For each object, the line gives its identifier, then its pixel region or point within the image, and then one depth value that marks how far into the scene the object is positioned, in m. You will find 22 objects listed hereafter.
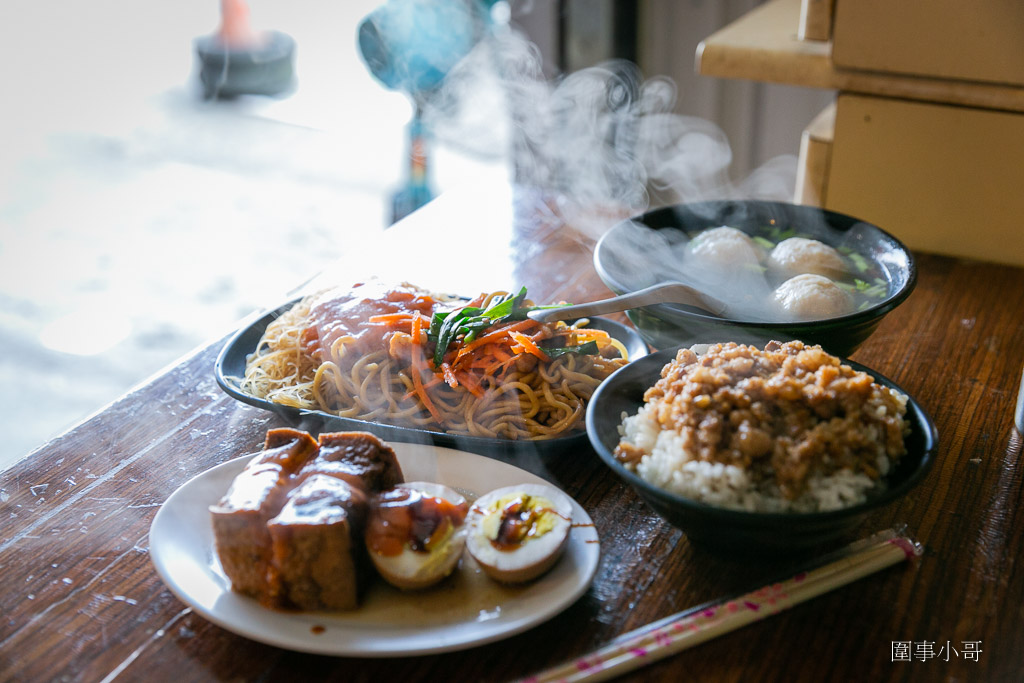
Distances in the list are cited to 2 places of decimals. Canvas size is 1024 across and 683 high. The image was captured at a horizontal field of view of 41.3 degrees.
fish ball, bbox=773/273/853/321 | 0.76
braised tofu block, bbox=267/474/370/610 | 0.61
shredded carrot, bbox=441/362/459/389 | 0.76
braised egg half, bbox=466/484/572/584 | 0.63
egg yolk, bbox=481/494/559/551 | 0.64
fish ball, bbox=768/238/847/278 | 0.82
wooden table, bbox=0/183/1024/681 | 0.62
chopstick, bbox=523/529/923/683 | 0.61
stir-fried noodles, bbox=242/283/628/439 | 0.76
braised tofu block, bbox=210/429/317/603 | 0.62
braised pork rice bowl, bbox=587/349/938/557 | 0.61
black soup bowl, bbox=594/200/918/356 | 0.73
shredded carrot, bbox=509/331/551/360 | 0.77
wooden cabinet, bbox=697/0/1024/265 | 0.93
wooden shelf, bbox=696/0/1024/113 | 0.94
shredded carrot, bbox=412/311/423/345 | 0.78
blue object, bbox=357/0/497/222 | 1.23
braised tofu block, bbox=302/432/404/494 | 0.65
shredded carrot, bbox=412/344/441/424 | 0.76
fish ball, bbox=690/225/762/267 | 0.83
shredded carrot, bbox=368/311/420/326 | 0.81
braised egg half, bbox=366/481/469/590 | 0.63
